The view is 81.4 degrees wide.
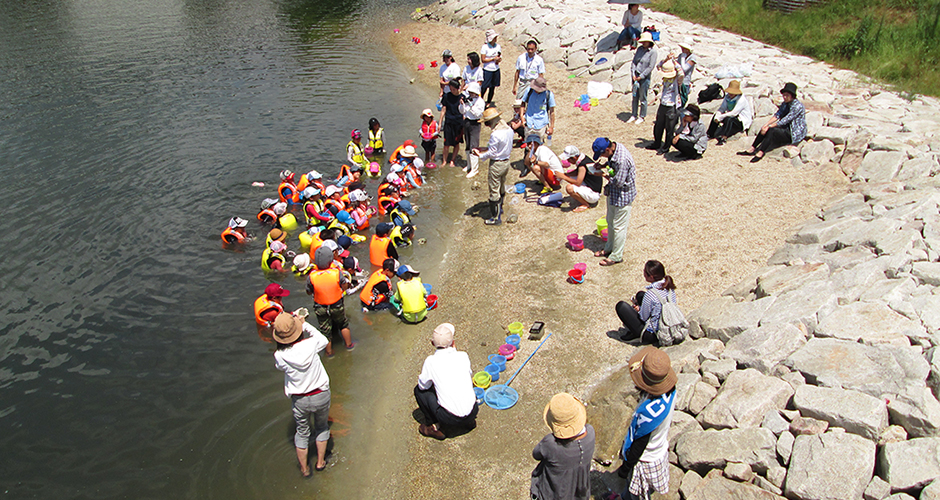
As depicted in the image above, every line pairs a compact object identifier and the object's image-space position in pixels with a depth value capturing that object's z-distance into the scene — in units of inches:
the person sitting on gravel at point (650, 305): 299.0
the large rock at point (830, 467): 185.9
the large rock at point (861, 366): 214.1
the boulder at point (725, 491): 196.4
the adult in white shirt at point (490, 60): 673.6
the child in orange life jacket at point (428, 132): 604.1
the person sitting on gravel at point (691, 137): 511.5
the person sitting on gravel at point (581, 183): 469.7
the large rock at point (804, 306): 262.2
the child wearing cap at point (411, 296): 374.3
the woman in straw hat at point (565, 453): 187.5
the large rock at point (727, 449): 205.9
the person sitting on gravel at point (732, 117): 534.6
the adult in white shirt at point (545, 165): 510.6
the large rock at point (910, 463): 179.0
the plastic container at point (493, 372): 318.3
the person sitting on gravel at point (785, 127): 476.1
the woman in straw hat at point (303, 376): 247.1
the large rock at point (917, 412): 193.8
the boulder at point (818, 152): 458.9
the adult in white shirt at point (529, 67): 616.1
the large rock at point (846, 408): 198.7
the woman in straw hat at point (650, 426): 191.8
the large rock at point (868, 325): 236.5
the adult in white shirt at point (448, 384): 272.7
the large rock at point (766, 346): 248.8
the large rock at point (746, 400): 224.4
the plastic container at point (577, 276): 383.6
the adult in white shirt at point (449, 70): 639.1
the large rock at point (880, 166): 411.2
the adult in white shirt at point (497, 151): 453.4
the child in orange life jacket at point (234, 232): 475.2
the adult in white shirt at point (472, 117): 539.5
